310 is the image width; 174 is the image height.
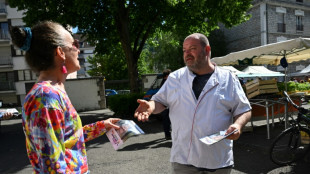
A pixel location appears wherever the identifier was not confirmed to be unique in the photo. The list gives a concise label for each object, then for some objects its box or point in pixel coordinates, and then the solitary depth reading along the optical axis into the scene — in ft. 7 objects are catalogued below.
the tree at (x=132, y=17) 37.35
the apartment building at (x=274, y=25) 88.58
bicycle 16.24
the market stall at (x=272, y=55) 21.90
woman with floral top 4.24
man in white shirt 7.48
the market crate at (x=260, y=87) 23.71
